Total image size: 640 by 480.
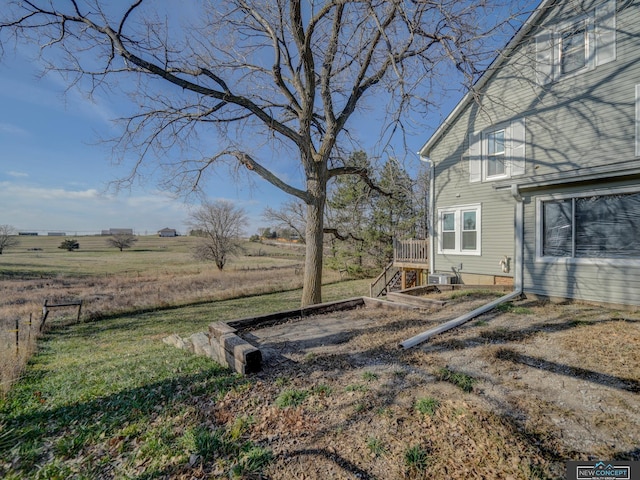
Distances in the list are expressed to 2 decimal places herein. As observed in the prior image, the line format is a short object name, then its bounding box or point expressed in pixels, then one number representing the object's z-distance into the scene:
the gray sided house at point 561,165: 6.05
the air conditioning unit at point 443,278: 10.16
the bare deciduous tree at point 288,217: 22.85
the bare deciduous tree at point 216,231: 27.77
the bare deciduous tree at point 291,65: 5.46
